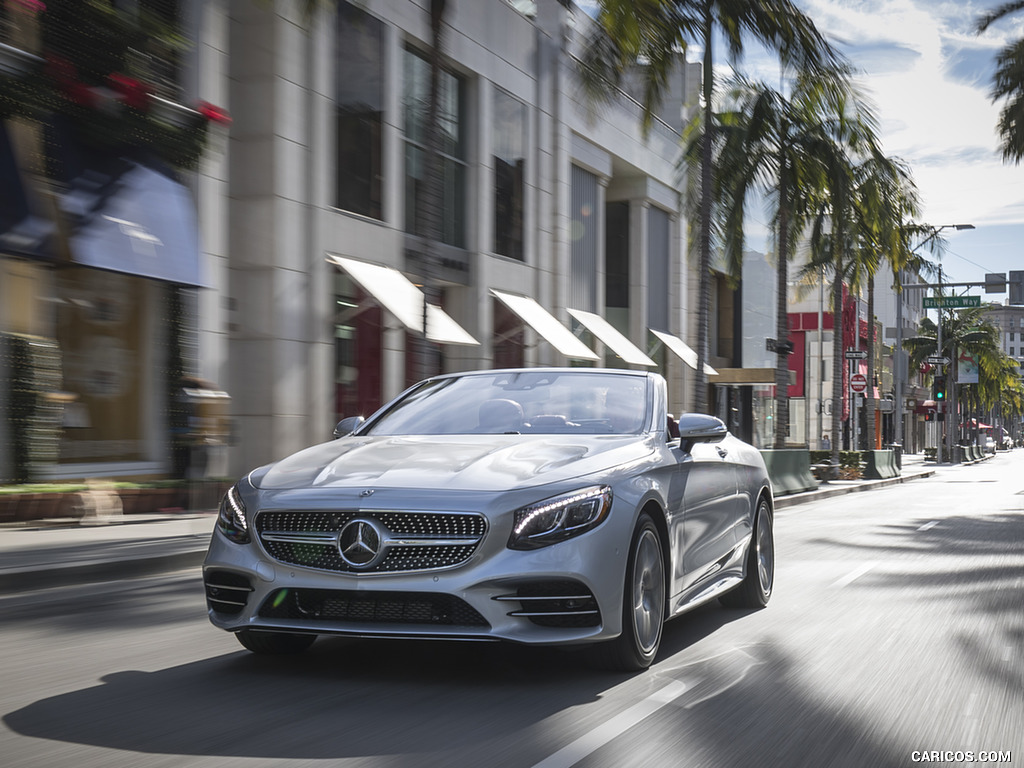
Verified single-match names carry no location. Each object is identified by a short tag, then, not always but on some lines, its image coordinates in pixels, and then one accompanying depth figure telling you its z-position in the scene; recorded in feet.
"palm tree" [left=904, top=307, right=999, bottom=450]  267.39
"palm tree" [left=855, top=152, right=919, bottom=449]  108.06
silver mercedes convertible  16.96
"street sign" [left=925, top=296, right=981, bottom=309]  165.11
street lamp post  152.87
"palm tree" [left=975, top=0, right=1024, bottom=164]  98.68
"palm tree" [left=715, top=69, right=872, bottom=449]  90.02
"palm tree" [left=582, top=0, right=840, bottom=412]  61.87
